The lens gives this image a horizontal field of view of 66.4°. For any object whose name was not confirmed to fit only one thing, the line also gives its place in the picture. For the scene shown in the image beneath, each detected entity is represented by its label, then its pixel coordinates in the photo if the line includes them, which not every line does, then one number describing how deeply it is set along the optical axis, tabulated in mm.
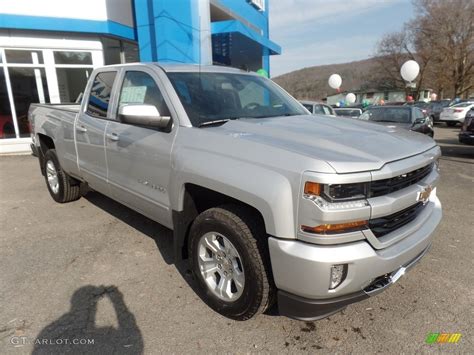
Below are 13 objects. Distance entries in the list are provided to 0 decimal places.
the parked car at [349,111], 16906
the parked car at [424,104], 28531
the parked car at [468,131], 9802
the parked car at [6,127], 11414
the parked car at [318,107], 10609
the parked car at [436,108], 25191
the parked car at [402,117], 10250
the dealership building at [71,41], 10859
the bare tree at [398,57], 48875
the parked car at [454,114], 20797
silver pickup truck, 2146
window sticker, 3555
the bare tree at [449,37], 42656
